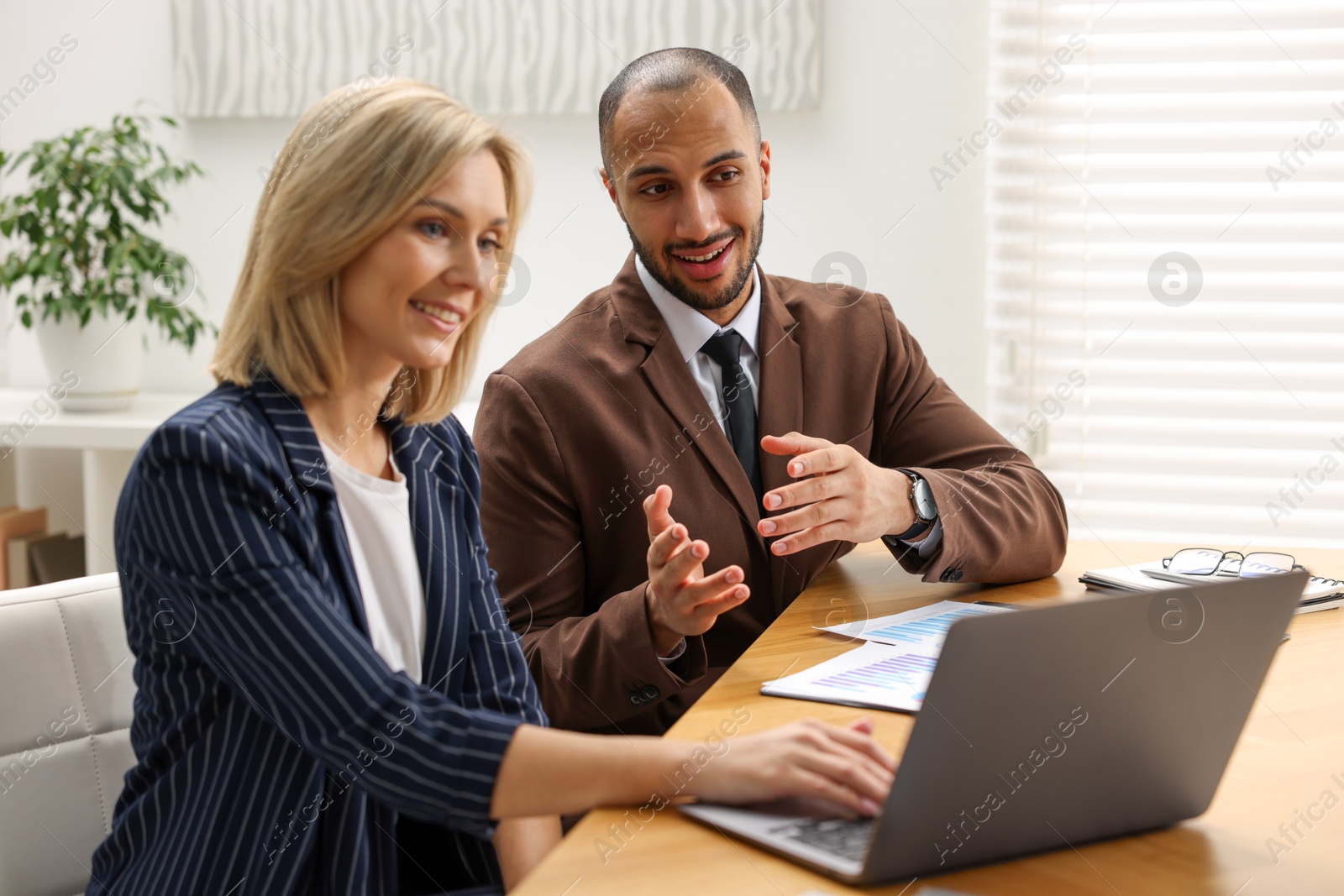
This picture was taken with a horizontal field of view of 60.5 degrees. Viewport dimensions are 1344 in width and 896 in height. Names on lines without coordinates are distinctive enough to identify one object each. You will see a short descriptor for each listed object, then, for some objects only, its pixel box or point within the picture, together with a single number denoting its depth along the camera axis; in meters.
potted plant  2.78
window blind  2.62
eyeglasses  1.53
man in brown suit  1.38
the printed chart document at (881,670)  1.11
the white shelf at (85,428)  2.72
